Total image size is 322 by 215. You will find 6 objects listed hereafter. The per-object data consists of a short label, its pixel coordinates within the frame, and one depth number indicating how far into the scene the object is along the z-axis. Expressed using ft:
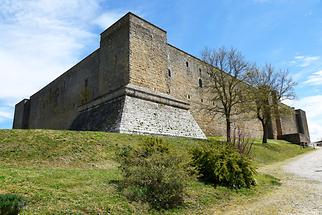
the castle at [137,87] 54.34
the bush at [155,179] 21.59
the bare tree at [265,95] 82.12
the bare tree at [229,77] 75.20
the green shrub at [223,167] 29.17
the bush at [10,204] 14.09
